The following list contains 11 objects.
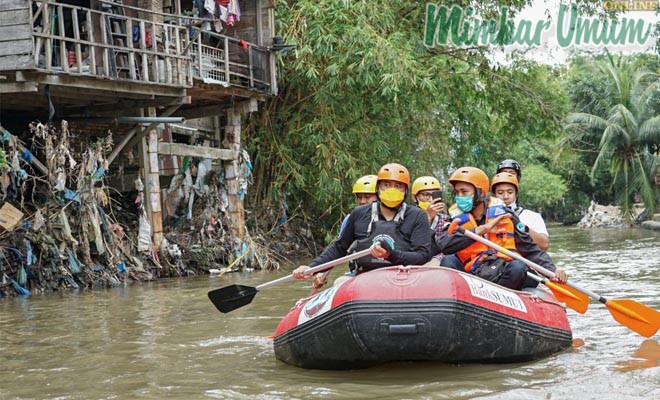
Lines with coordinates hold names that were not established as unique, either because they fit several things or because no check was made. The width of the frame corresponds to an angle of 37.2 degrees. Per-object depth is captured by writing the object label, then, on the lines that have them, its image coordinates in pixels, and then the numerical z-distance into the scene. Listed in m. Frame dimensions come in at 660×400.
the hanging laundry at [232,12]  16.97
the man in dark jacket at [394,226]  7.61
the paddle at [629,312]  8.09
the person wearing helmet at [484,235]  7.97
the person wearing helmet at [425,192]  10.36
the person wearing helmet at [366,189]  10.03
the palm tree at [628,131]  38.38
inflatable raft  6.60
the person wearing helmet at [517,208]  8.42
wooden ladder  13.38
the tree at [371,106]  18.00
